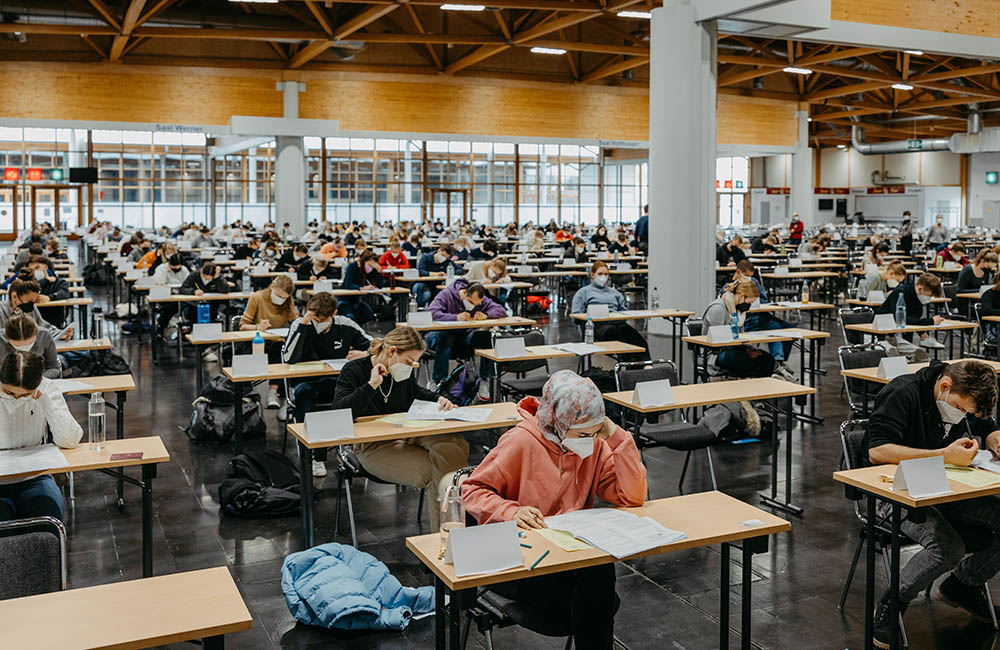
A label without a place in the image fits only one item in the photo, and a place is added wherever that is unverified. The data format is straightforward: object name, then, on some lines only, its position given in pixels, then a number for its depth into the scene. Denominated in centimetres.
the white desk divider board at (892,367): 648
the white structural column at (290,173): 2386
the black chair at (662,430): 589
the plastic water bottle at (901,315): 922
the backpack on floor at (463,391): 746
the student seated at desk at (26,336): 569
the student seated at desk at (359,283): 1288
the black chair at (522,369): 760
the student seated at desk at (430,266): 1452
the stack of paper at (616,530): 318
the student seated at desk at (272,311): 859
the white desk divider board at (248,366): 647
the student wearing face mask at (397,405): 513
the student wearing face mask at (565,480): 330
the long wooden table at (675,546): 302
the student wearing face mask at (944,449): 412
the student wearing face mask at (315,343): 696
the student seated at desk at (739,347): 830
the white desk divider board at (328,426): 483
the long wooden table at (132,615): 248
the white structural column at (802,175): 2912
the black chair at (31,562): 298
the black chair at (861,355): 698
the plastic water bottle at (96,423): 474
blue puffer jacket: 427
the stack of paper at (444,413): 514
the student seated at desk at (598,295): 1032
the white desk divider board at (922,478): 376
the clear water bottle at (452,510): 330
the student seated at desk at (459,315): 942
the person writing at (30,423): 425
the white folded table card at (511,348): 752
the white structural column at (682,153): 1305
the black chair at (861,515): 421
